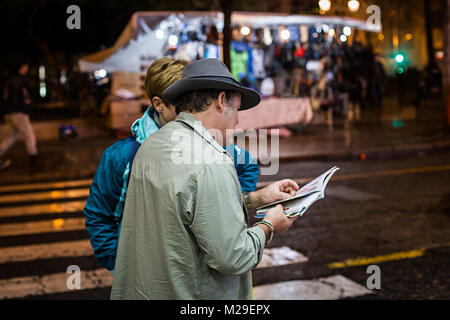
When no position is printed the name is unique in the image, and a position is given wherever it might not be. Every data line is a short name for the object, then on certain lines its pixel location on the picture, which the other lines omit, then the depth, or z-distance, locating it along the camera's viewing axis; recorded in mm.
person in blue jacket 2795
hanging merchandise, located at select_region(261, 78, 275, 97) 16652
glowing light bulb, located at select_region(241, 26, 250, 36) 16406
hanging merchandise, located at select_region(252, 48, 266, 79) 16719
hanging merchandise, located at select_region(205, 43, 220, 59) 15820
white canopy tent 15375
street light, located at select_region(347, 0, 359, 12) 23173
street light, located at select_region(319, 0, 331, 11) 24016
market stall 15453
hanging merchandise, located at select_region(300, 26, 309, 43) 17172
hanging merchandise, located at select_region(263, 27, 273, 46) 16875
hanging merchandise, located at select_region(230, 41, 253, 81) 16344
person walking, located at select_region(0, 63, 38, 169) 11898
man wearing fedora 2047
